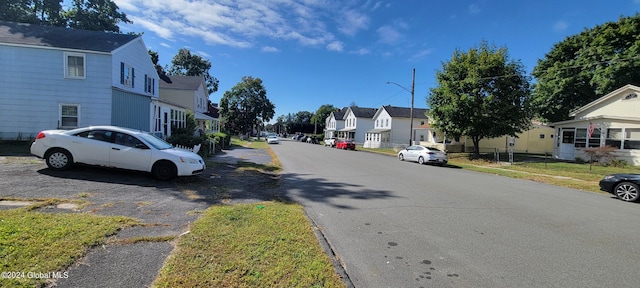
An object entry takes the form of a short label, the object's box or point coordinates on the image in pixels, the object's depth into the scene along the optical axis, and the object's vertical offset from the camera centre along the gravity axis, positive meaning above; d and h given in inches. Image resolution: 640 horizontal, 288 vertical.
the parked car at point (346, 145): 1603.1 -36.3
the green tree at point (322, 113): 4453.3 +351.9
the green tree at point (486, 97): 932.0 +145.5
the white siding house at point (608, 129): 796.6 +56.2
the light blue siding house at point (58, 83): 628.4 +91.8
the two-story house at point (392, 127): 1849.2 +79.1
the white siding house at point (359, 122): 2298.2 +123.4
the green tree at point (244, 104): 2751.0 +265.5
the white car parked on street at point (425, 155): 804.0 -38.2
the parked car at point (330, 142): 1881.2 -32.4
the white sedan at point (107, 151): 335.3 -26.4
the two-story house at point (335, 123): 2780.0 +132.5
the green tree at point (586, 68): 1005.8 +290.5
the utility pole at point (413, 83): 1175.0 +222.3
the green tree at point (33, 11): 1051.3 +429.0
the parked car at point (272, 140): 1841.8 -32.6
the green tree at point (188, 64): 2304.4 +514.4
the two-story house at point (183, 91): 1375.5 +181.9
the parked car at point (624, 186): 369.7 -46.1
